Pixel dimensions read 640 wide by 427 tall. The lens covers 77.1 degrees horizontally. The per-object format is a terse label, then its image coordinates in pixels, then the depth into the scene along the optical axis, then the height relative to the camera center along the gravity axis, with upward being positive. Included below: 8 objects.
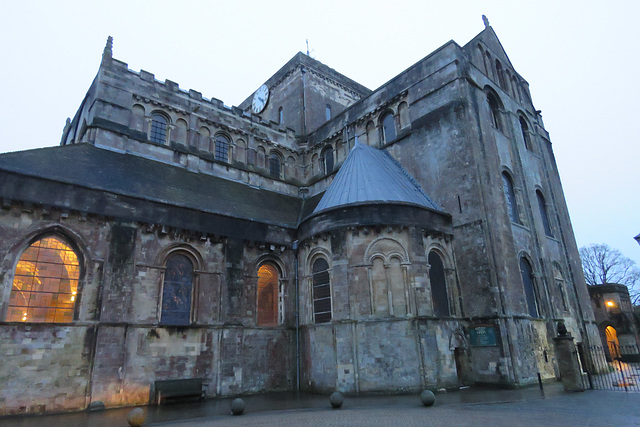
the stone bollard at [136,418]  10.67 -1.47
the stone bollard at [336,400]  13.16 -1.54
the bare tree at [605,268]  56.09 +9.26
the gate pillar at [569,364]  15.90 -0.95
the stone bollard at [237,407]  12.64 -1.55
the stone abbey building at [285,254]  15.09 +4.33
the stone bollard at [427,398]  12.68 -1.56
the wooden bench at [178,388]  16.05 -1.18
